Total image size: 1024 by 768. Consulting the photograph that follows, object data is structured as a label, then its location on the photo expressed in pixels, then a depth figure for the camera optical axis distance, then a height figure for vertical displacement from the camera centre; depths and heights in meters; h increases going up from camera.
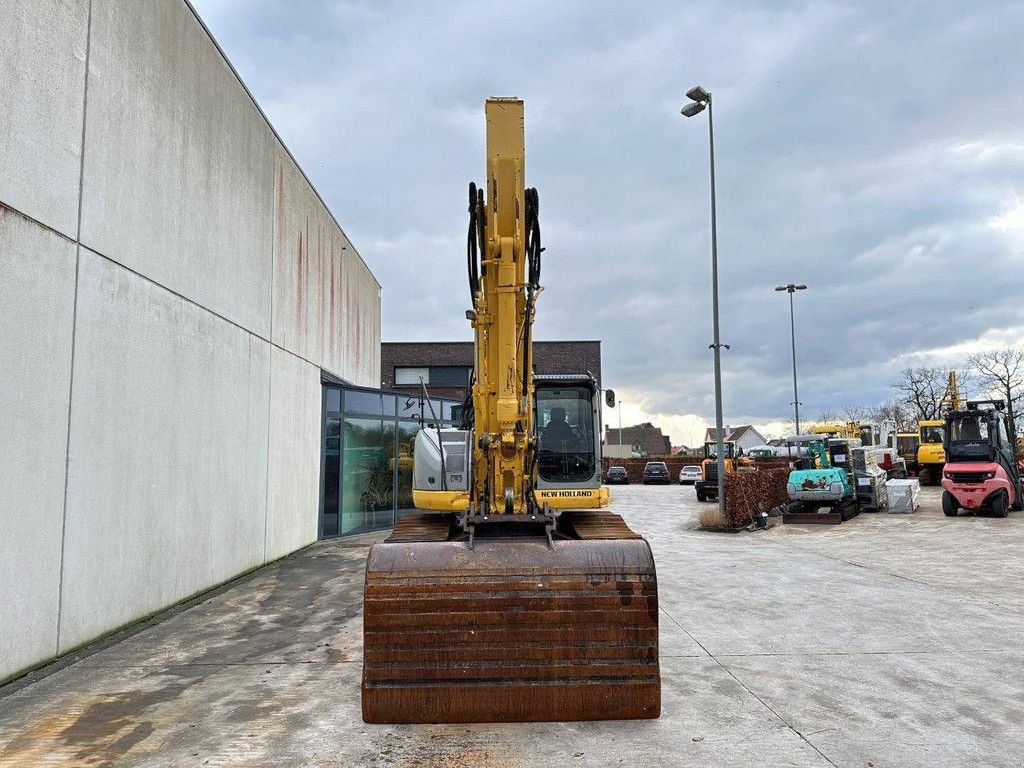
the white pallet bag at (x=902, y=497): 21.09 -1.41
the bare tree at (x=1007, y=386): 46.03 +4.14
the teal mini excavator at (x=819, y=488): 19.56 -1.05
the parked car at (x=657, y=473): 43.94 -1.34
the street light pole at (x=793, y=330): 30.16 +5.41
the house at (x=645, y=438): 100.44 +1.99
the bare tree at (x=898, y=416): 59.64 +3.26
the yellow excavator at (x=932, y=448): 28.92 +0.07
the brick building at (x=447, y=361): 40.94 +5.56
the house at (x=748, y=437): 95.31 +1.91
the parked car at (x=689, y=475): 40.59 -1.37
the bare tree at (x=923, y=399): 53.34 +3.94
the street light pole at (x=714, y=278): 17.73 +4.44
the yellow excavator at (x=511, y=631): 4.96 -1.25
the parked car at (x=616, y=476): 44.12 -1.52
